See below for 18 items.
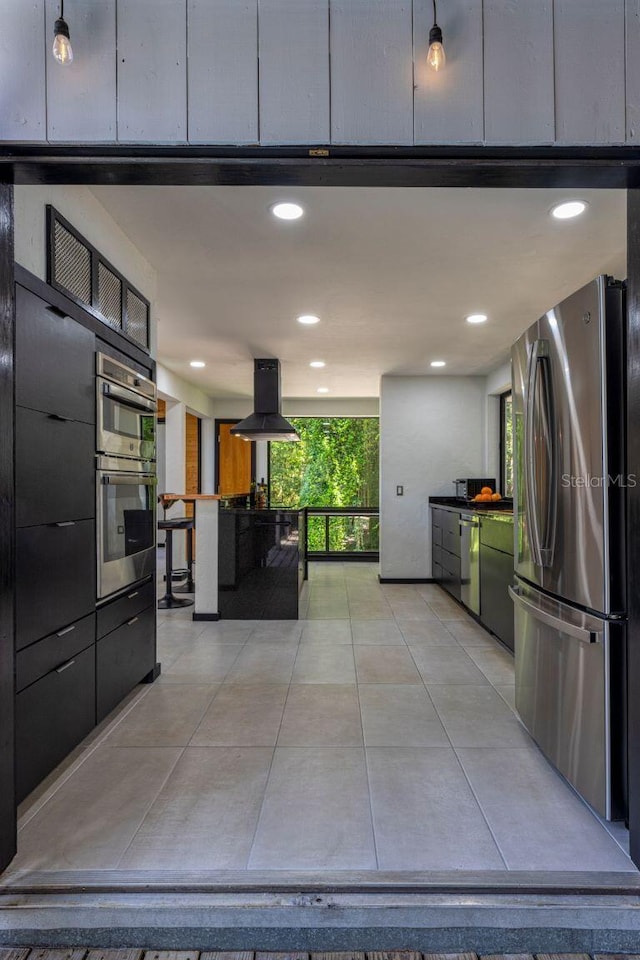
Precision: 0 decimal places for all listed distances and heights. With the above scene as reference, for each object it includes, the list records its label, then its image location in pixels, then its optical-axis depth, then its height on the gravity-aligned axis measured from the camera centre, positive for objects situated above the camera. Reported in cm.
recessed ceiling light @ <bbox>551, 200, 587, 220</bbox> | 240 +134
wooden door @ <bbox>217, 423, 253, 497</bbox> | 828 +43
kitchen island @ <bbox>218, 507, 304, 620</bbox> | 457 -73
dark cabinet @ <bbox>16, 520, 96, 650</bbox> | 171 -33
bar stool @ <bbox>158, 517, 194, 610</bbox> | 496 -67
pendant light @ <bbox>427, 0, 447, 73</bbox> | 123 +107
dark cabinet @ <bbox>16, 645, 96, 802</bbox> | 171 -85
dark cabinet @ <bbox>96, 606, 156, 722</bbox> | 235 -86
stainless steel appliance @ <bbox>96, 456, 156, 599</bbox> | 235 -16
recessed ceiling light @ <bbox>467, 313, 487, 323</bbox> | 398 +136
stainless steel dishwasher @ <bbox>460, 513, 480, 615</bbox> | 432 -63
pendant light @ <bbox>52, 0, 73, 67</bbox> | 122 +108
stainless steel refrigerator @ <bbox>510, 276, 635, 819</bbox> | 169 -18
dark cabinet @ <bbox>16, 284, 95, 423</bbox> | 173 +49
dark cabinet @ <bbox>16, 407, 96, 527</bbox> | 172 +8
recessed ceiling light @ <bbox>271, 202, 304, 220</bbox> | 240 +133
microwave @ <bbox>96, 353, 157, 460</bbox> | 236 +41
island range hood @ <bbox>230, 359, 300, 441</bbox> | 542 +98
